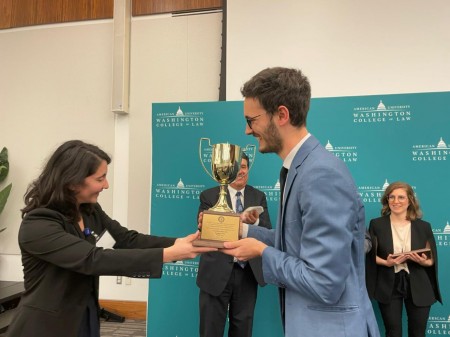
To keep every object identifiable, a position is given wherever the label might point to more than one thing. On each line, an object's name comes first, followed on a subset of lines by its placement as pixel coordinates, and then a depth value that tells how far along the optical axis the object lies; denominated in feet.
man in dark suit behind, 8.99
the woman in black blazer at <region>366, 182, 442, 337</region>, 9.22
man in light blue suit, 3.40
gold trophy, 4.87
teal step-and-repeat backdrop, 10.67
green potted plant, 15.01
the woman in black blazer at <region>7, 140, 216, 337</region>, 4.69
